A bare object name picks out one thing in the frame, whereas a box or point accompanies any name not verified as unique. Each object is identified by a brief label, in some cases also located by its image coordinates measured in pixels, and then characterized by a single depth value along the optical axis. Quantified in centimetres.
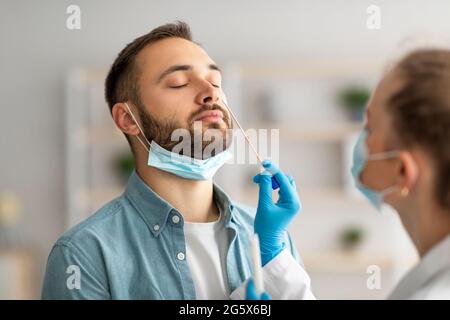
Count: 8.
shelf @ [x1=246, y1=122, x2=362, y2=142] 288
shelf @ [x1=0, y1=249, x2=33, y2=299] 220
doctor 79
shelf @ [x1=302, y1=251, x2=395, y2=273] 267
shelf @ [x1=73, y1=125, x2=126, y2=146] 286
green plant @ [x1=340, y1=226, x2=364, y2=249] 292
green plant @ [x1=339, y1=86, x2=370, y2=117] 297
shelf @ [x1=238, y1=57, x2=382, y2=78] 291
